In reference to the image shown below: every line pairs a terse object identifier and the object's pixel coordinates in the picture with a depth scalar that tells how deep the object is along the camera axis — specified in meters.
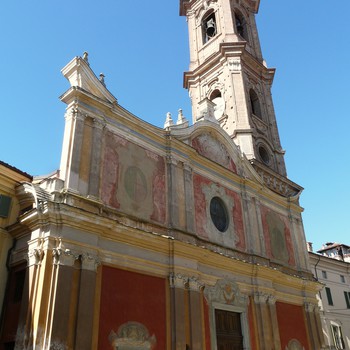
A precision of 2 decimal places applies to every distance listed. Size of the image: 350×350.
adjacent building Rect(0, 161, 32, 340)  11.25
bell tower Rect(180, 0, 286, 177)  22.31
